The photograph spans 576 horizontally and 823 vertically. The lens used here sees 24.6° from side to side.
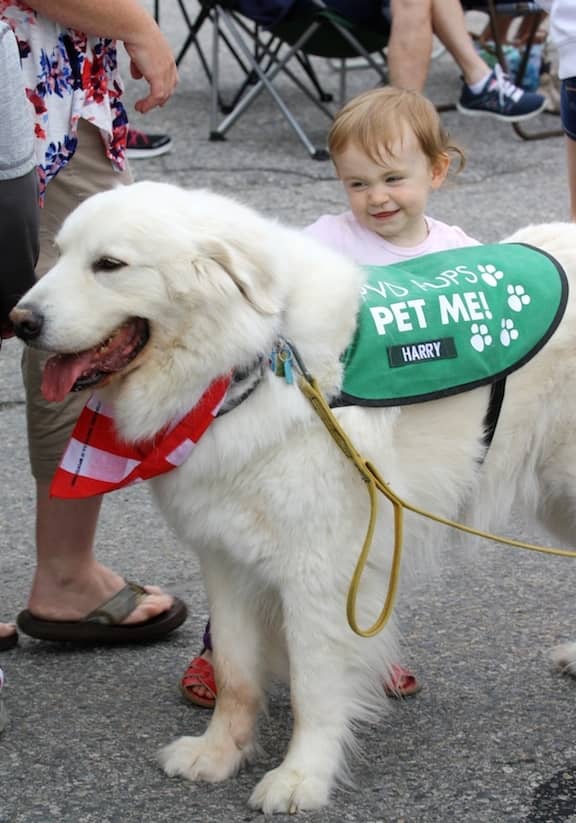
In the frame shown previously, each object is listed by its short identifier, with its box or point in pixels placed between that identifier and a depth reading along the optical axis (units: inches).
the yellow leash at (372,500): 102.9
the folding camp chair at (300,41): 298.2
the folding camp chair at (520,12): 330.2
